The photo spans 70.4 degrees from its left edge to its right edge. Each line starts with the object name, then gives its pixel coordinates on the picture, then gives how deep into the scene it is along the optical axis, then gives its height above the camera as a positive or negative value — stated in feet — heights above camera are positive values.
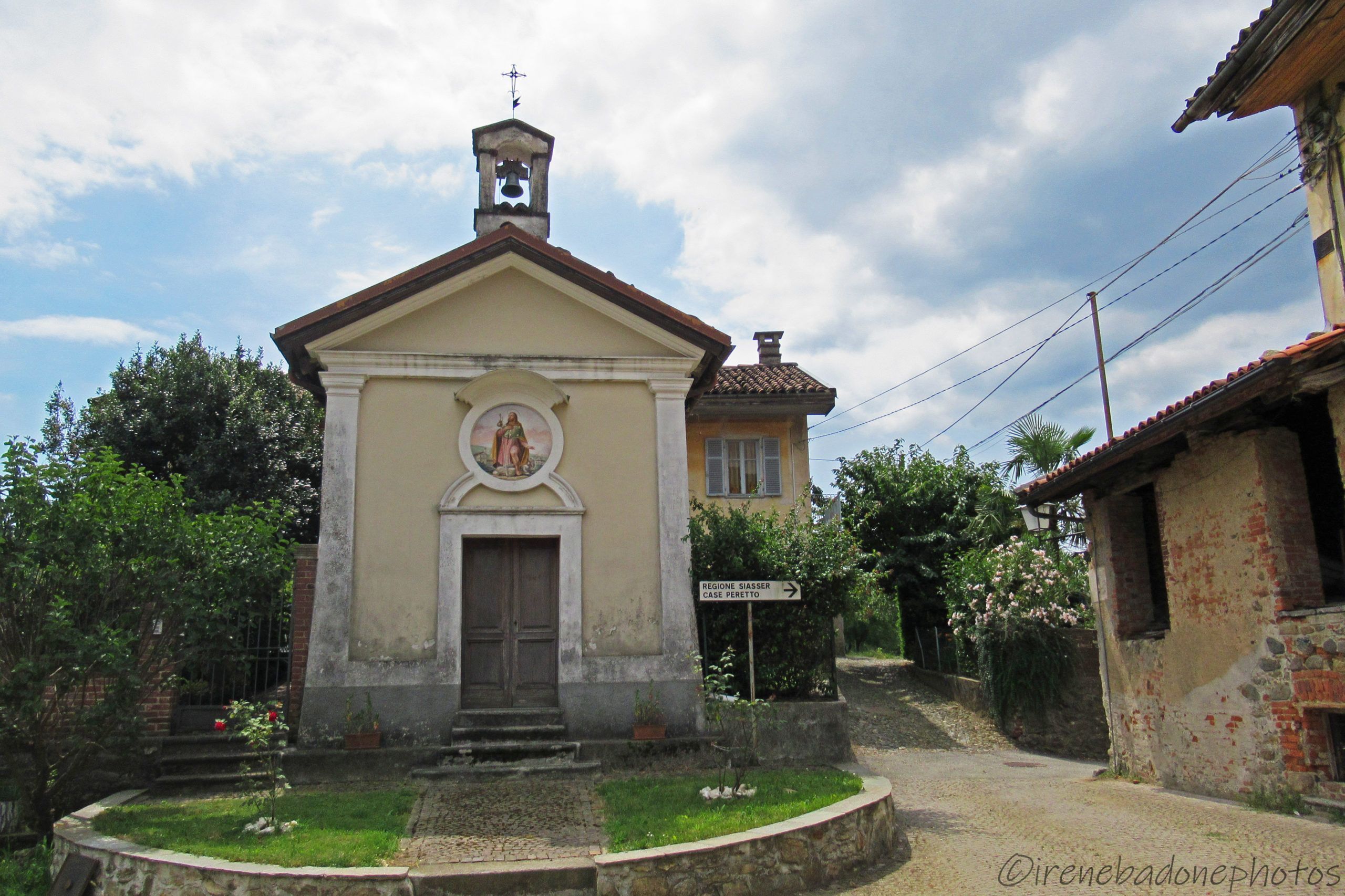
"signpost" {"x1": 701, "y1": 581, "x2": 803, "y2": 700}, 32.45 +1.22
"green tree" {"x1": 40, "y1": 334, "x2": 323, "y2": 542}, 62.39 +13.88
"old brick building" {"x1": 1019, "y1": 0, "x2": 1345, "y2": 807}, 26.35 +2.68
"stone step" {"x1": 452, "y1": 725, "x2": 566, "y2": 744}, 33.24 -3.40
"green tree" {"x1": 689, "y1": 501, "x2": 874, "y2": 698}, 37.70 +0.77
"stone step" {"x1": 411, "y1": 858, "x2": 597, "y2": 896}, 20.36 -5.20
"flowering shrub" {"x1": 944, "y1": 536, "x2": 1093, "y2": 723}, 47.85 +0.13
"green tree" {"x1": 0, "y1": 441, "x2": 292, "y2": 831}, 26.81 +1.17
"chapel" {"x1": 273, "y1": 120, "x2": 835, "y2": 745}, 34.60 +5.22
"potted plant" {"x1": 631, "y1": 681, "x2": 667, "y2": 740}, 33.83 -3.13
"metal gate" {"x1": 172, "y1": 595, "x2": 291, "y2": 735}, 34.22 -1.28
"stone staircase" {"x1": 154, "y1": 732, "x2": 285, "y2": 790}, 30.63 -3.86
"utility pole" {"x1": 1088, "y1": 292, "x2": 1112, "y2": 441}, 57.16 +14.49
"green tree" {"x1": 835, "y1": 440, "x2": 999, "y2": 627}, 67.51 +7.42
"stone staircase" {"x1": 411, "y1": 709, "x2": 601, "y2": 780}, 31.01 -3.77
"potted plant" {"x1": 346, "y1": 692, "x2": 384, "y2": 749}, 32.40 -3.09
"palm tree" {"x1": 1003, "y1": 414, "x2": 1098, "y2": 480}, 62.49 +11.21
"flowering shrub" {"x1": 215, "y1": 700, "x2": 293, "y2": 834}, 24.62 -3.32
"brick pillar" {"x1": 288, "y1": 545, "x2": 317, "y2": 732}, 34.96 +0.83
